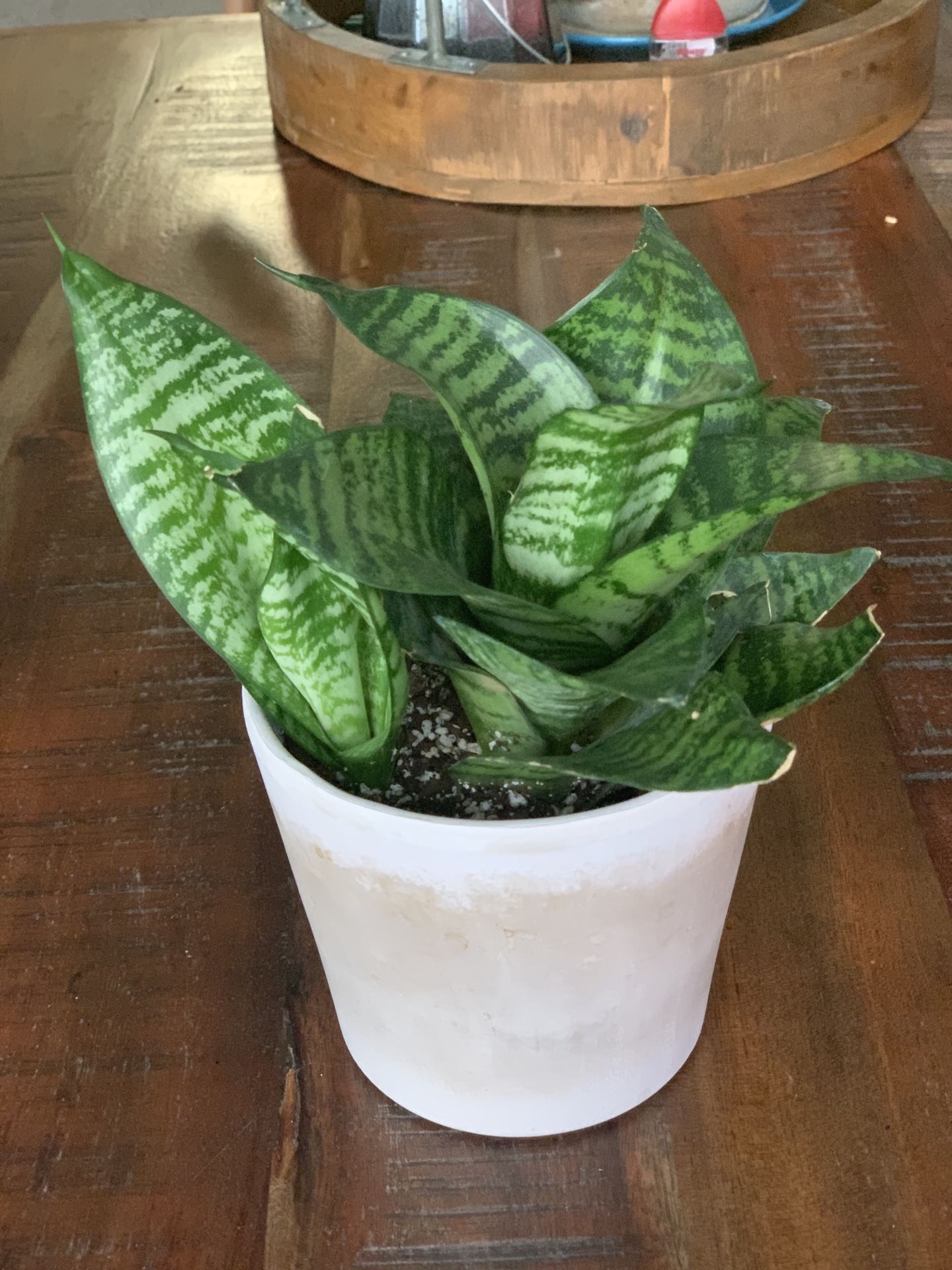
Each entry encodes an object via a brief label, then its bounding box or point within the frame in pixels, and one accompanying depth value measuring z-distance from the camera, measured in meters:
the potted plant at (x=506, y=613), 0.22
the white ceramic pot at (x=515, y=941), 0.24
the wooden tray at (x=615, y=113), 0.63
